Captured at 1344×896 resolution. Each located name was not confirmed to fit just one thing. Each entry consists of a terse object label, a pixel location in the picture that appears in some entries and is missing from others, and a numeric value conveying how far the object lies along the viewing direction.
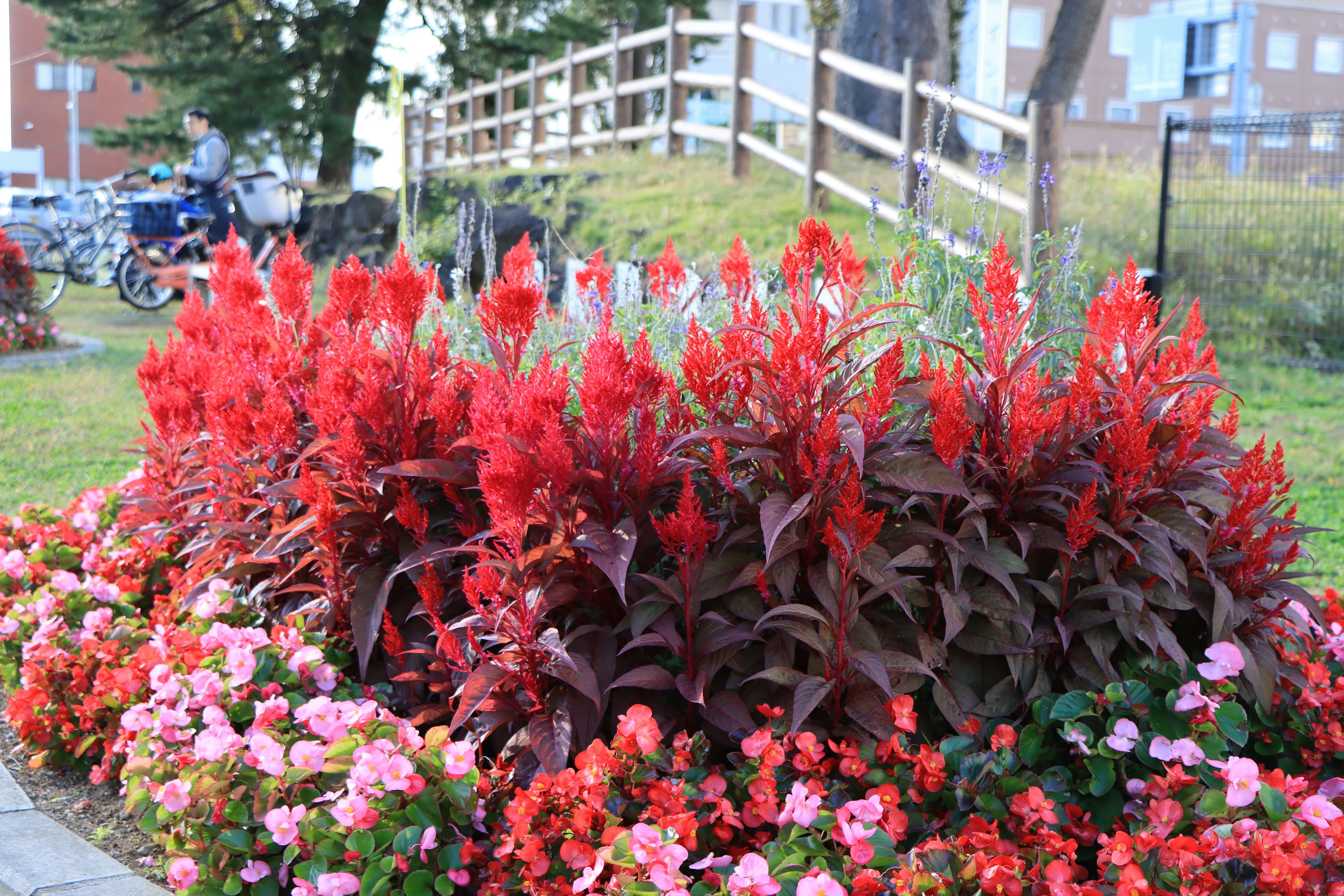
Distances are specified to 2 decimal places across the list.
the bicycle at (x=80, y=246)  12.56
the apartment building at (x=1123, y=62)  35.53
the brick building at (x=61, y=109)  50.72
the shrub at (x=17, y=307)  8.70
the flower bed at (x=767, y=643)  1.80
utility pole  44.97
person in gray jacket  11.25
